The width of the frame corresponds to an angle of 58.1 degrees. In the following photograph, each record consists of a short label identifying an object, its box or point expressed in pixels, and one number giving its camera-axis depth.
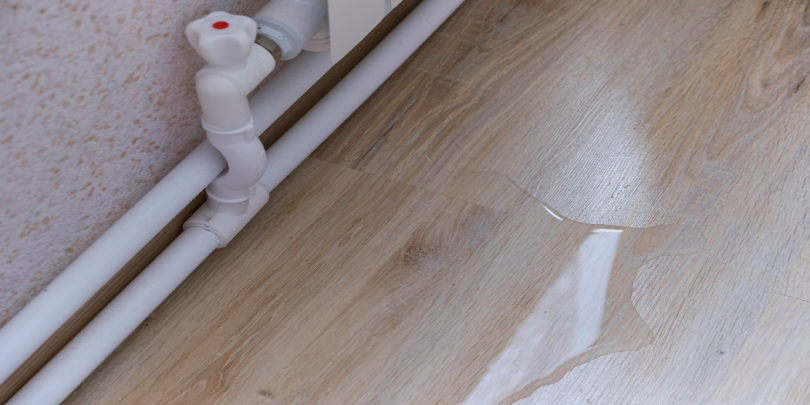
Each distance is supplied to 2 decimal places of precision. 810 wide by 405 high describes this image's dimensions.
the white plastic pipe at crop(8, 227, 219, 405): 0.73
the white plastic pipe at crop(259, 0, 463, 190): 0.97
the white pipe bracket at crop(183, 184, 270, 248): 0.88
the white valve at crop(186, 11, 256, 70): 0.70
